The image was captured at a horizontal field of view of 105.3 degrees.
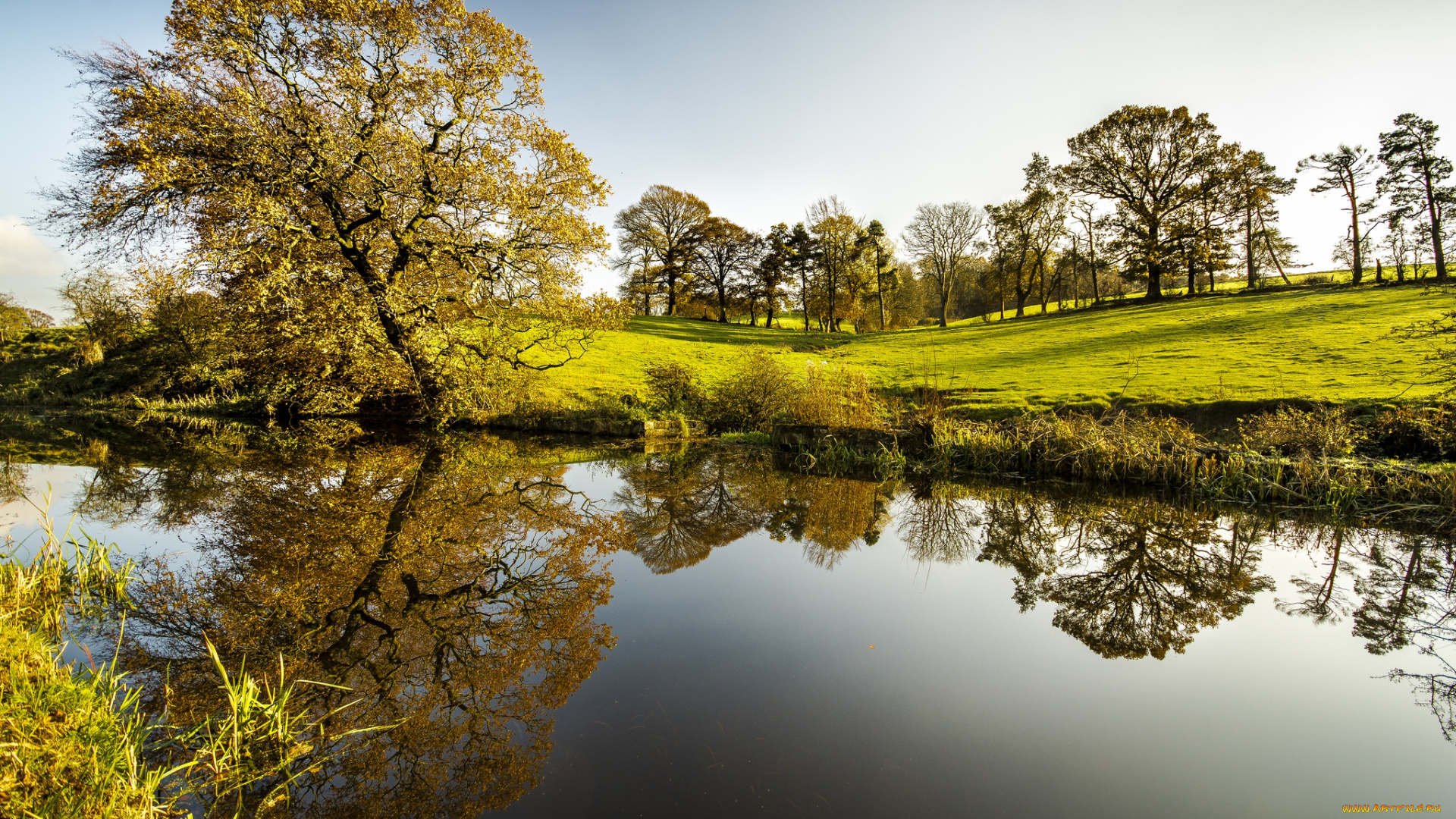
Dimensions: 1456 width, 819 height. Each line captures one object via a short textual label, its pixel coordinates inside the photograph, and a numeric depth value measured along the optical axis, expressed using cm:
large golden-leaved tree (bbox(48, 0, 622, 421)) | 1300
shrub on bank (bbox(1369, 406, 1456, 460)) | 941
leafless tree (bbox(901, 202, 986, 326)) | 4959
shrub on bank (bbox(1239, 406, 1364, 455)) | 984
